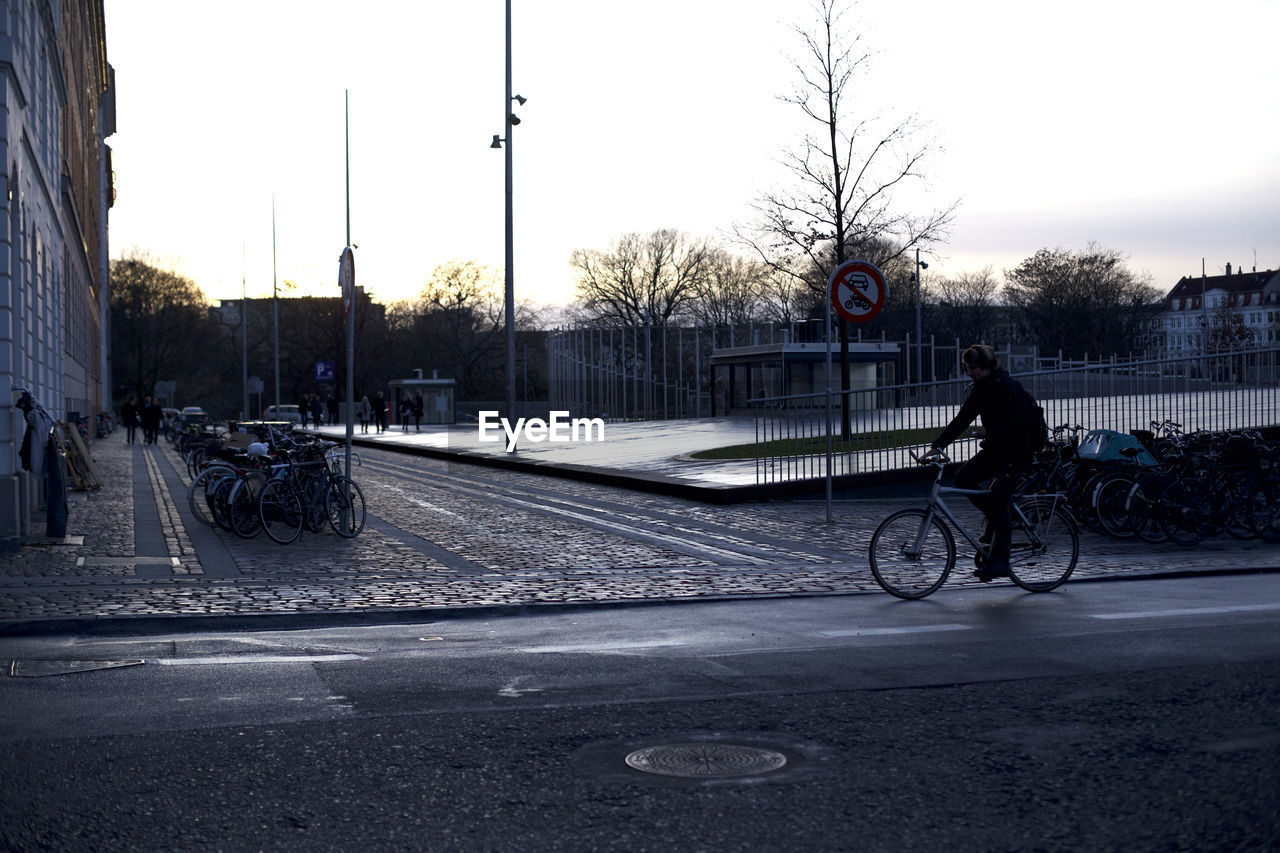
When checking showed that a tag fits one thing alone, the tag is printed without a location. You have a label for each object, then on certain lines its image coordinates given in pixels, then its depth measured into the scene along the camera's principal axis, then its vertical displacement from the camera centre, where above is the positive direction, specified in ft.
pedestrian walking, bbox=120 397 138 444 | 160.45 -1.11
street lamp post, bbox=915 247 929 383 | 139.29 +4.11
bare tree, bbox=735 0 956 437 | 83.41 +13.04
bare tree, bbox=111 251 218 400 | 262.06 +17.08
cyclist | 31.40 -0.94
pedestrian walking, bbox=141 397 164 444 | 154.81 -1.54
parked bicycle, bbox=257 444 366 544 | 43.86 -3.10
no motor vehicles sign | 49.03 +4.02
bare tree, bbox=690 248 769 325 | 255.91 +21.41
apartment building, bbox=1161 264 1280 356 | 511.40 +38.41
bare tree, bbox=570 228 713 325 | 252.62 +24.24
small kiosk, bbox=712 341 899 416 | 144.97 +3.75
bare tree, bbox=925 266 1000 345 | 285.43 +20.14
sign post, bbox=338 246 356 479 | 44.75 +4.27
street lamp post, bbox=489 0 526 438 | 102.22 +10.33
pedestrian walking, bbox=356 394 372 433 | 200.79 -0.89
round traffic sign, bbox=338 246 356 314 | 44.83 +4.49
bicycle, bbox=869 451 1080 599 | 31.01 -3.45
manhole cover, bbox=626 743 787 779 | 15.49 -4.29
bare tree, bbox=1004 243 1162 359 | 266.16 +19.35
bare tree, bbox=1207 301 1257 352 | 270.87 +13.32
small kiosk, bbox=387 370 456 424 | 199.31 +1.34
